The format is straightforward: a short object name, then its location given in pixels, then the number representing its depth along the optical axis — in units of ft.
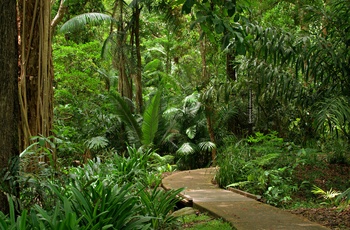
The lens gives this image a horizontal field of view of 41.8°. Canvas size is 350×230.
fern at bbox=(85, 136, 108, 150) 46.98
